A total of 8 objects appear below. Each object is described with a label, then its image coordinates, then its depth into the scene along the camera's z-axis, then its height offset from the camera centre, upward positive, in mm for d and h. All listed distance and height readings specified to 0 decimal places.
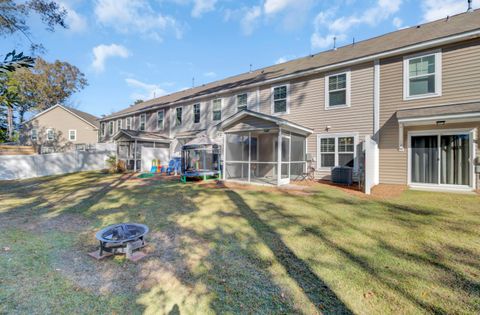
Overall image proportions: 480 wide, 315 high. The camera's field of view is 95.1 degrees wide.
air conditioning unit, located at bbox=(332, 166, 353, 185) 9617 -782
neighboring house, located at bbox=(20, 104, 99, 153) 27586 +3319
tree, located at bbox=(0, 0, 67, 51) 8829 +5973
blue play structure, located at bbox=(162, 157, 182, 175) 15297 -708
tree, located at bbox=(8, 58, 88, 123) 32938 +11493
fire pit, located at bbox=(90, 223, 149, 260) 3530 -1370
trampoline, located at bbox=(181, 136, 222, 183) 12208 -188
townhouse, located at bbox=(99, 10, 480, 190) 7992 +2075
